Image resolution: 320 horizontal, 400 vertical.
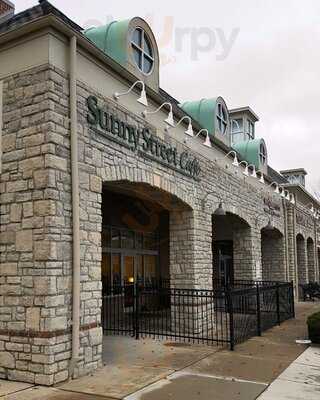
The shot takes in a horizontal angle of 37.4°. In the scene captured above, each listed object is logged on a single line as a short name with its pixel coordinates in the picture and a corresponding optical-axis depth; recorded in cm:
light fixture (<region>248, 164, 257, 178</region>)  1637
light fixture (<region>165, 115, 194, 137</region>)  1031
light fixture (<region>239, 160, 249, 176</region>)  1446
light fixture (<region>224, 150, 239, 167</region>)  1333
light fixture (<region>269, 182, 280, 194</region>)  1910
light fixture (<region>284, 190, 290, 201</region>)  2090
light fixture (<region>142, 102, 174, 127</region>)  934
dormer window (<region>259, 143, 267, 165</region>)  1812
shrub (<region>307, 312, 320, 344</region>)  959
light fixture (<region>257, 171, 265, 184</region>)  1728
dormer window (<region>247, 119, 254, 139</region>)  2176
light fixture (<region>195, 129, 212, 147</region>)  1149
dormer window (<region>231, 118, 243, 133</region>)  2122
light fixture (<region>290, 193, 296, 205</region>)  2142
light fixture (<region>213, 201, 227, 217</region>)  1244
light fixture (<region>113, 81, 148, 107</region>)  846
